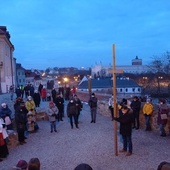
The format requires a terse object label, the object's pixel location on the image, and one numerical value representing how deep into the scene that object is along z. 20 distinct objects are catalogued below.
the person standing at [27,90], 19.30
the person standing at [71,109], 11.27
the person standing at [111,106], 12.86
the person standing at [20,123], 9.40
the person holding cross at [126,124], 7.49
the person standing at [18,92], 17.68
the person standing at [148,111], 10.47
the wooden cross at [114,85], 7.54
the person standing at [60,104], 13.16
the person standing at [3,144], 7.94
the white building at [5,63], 25.63
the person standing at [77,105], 11.57
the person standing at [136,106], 10.74
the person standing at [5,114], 9.88
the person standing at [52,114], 10.69
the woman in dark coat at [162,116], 9.59
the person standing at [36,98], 15.98
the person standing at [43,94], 19.44
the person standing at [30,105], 11.80
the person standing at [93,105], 12.46
